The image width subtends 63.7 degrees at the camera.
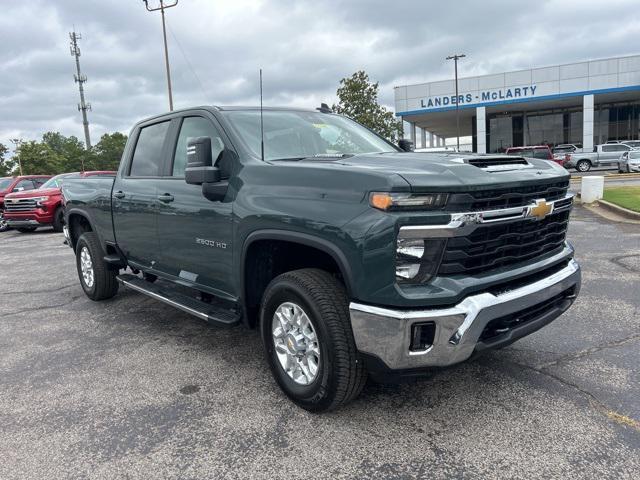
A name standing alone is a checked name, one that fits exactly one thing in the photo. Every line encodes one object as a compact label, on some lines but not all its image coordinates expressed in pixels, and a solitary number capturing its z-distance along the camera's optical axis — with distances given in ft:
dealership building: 122.52
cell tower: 220.23
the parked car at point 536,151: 79.74
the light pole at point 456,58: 125.70
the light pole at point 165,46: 83.15
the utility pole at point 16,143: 193.58
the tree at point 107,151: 232.32
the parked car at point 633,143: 106.11
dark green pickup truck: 8.58
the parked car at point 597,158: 105.81
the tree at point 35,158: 188.55
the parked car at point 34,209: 47.01
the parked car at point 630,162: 88.07
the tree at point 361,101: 102.83
